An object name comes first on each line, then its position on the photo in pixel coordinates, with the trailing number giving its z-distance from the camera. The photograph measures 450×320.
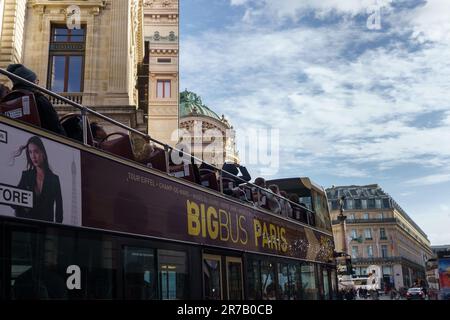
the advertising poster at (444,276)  25.48
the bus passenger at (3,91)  4.80
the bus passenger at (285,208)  10.16
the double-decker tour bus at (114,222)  4.26
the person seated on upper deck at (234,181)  8.21
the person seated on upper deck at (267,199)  9.17
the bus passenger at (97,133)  5.85
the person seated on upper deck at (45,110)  4.90
